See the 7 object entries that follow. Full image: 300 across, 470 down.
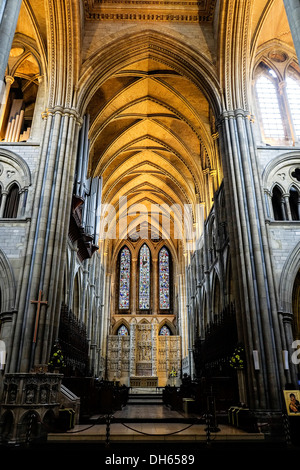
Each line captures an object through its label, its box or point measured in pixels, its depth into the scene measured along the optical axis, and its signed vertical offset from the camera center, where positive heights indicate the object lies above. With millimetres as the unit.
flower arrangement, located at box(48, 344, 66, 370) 11367 +913
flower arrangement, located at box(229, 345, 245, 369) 11953 +987
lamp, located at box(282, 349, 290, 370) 11422 +948
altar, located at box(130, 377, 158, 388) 30812 +742
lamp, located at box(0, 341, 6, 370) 11252 +1058
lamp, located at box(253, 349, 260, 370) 11344 +912
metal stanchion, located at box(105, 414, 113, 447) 7078 -769
